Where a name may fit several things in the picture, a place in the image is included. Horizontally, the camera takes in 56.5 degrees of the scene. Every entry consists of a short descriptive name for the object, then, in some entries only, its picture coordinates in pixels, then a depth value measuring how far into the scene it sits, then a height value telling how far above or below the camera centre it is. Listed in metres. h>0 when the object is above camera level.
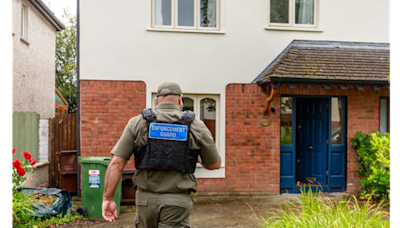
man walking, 3.41 -0.50
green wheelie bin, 6.68 -1.35
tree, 27.75 +3.87
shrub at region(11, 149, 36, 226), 5.66 -1.45
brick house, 8.09 +0.75
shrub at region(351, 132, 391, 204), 7.63 -1.17
